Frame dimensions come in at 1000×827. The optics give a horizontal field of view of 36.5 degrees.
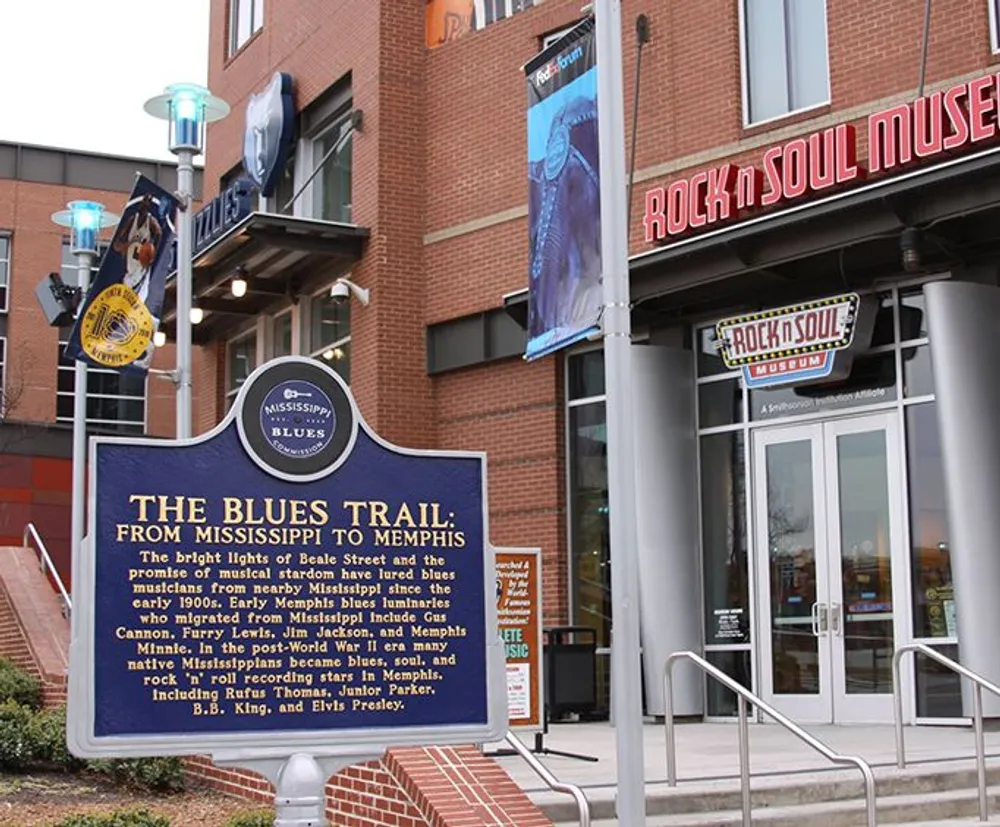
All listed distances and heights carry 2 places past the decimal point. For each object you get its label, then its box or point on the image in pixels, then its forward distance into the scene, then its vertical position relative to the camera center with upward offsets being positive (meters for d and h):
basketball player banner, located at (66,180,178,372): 17.30 +3.74
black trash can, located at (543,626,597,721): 13.38 -0.59
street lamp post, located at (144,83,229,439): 16.59 +5.10
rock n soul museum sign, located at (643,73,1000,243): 13.38 +4.25
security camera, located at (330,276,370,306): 20.64 +4.38
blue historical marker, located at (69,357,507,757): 5.90 +0.10
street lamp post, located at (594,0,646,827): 7.51 +0.95
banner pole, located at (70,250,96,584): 19.28 +2.80
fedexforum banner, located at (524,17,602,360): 8.33 +2.31
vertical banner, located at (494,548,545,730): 11.47 -0.15
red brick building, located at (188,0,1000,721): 14.48 +3.40
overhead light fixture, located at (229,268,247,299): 21.81 +4.73
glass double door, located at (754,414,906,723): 15.08 +0.41
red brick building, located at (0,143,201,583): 44.31 +7.63
